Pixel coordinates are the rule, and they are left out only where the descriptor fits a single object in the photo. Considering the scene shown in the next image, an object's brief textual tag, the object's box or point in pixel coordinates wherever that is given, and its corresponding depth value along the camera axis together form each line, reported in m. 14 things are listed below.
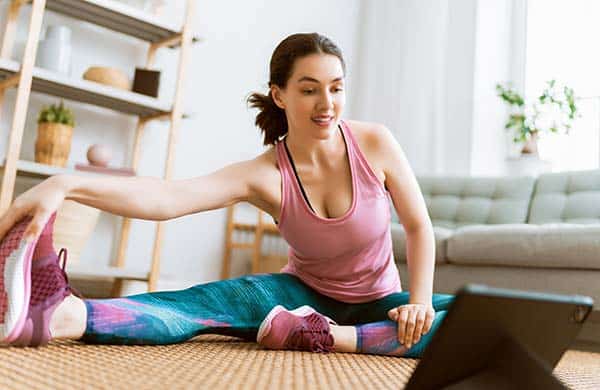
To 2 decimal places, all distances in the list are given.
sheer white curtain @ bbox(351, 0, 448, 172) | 3.83
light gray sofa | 2.09
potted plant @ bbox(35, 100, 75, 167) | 2.47
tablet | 0.61
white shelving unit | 2.30
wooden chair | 3.31
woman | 1.11
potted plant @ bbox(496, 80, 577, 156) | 3.35
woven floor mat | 0.76
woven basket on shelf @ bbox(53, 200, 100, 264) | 2.31
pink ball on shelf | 2.58
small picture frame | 2.76
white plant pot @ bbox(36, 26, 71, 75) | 2.51
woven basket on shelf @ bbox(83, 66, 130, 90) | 2.61
